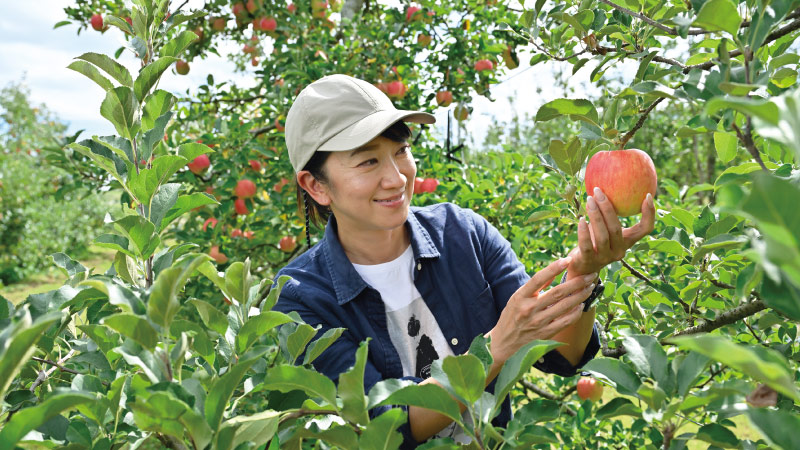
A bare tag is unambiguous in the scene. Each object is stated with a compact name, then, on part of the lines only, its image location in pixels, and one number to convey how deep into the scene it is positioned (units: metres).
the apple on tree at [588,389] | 2.28
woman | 1.46
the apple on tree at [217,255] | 2.76
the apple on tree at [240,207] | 2.90
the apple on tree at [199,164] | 2.86
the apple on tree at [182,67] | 3.98
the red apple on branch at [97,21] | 3.91
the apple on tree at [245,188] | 2.78
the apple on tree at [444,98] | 3.26
